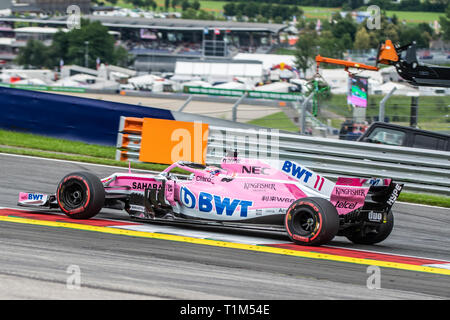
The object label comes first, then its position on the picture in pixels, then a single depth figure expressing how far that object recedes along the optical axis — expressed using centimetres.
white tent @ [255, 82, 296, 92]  6343
